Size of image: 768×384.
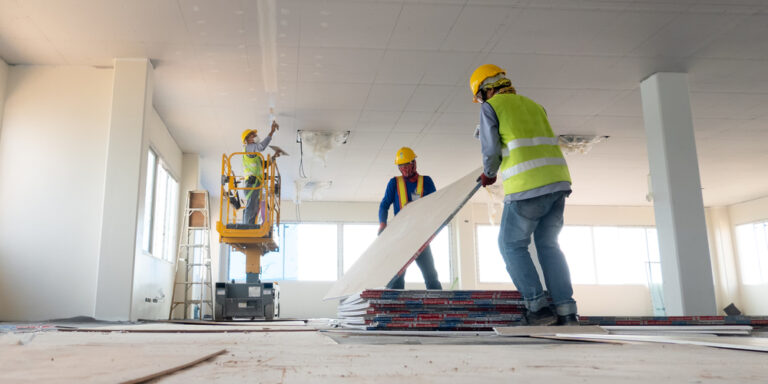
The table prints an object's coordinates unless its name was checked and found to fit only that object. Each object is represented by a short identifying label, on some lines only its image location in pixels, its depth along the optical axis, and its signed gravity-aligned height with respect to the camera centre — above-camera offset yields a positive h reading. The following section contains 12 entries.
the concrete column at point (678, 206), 6.42 +1.04
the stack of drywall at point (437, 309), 3.17 -0.05
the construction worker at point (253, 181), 8.01 +1.70
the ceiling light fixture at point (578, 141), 10.05 +2.69
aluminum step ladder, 10.01 +0.94
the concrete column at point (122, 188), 6.35 +1.34
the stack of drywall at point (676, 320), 3.38 -0.14
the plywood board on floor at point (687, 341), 1.80 -0.15
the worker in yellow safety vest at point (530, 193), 3.27 +0.60
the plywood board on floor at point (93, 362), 1.11 -0.13
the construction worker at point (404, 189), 5.24 +1.01
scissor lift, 7.52 +0.78
